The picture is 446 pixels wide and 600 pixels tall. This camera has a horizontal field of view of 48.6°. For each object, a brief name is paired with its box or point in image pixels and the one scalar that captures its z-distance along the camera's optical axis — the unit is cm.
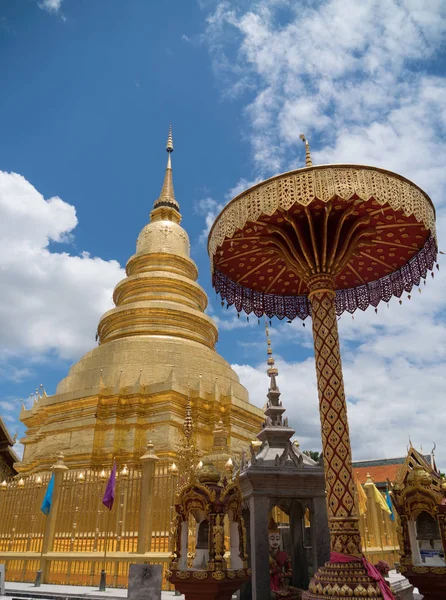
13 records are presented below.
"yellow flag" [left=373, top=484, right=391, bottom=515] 1259
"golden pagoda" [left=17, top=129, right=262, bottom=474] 1833
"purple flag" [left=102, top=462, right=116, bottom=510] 1016
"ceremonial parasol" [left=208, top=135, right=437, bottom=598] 605
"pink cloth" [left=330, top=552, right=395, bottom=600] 529
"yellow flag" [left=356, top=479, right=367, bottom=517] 1164
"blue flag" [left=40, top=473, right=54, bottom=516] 1112
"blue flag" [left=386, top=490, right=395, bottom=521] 1388
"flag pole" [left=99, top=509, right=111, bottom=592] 883
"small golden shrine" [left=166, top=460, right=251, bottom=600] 557
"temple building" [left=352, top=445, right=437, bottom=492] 3166
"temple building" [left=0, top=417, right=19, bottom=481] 2459
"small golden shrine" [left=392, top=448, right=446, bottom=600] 660
